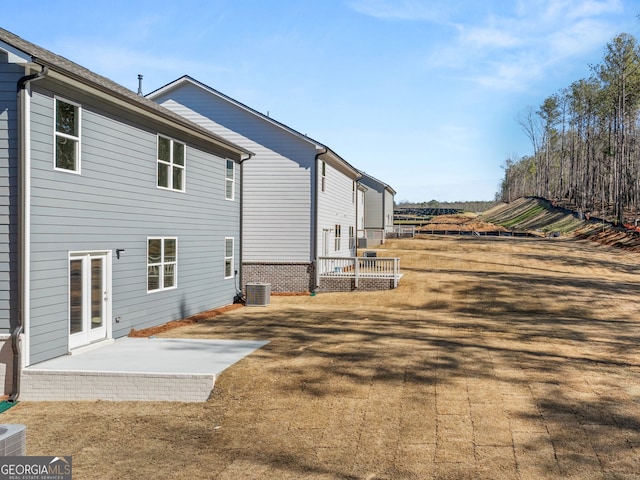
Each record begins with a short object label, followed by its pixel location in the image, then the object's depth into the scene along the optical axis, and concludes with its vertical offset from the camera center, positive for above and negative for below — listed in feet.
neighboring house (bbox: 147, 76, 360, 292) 79.51 +6.67
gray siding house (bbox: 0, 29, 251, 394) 32.50 +2.44
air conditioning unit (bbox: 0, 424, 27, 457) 17.87 -7.32
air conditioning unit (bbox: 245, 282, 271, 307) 67.26 -7.65
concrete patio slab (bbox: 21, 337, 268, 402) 30.07 -8.51
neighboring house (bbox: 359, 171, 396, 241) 170.91 +11.12
